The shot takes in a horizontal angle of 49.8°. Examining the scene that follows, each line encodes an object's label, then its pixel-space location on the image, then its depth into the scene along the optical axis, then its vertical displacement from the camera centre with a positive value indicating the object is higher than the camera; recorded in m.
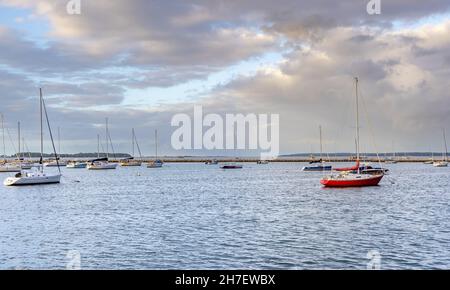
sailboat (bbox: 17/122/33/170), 183.82 -3.82
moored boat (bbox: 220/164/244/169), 195.75 -4.92
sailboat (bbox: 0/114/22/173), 165.18 -3.75
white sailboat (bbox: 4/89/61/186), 81.81 -3.73
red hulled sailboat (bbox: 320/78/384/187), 70.81 -3.96
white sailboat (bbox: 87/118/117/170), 180.62 -3.38
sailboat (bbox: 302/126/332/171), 161.12 -4.89
